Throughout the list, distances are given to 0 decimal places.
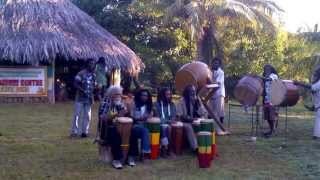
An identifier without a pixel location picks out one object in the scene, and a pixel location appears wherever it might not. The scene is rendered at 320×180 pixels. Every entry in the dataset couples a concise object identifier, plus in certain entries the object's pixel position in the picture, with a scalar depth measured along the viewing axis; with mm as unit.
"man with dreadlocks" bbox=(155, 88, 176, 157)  6800
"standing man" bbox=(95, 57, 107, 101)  9683
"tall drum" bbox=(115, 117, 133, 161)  6241
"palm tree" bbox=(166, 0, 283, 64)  18734
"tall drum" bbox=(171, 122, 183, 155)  6807
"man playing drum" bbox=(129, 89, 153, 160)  6404
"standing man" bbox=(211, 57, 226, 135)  9094
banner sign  15820
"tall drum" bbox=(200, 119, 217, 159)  6685
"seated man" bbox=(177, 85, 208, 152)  7191
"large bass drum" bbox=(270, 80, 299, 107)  8549
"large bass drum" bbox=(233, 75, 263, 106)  8511
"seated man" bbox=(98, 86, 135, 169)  6261
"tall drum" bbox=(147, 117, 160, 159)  6534
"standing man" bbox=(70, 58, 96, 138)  8425
